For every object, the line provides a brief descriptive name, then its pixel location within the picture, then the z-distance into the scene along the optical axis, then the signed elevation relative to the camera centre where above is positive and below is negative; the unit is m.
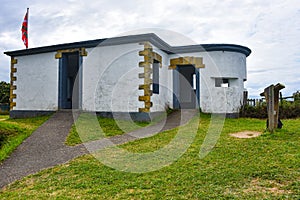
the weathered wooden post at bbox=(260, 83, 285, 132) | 6.97 +0.08
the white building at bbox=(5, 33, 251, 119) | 10.20 +1.36
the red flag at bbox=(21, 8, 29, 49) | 13.15 +3.97
